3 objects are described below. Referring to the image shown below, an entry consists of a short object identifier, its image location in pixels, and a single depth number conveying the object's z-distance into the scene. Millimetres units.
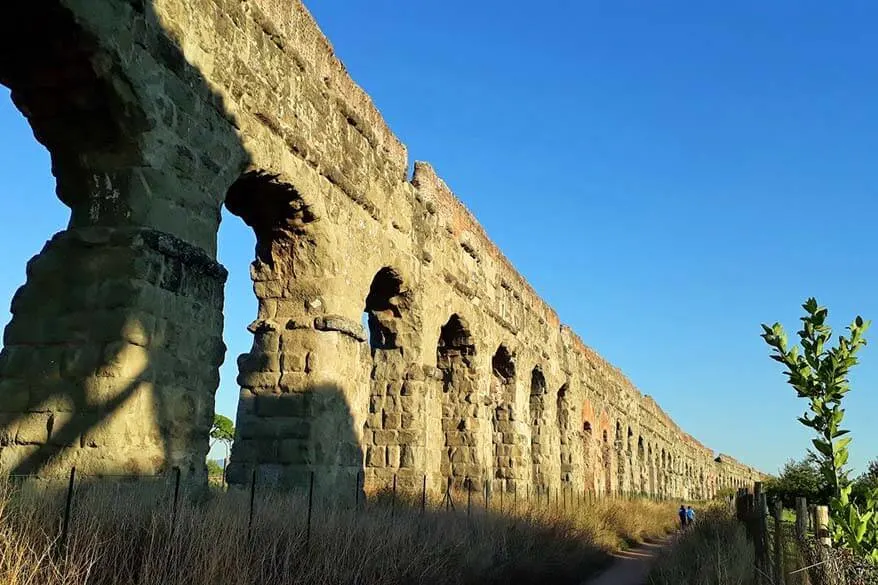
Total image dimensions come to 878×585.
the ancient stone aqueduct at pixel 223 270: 5758
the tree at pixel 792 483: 22947
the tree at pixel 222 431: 46219
